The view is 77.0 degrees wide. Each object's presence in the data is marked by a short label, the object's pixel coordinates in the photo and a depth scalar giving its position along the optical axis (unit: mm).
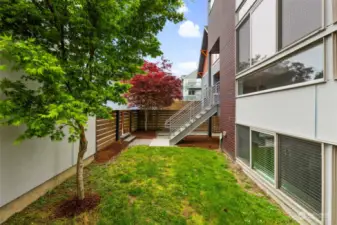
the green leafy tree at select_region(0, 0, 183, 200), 2691
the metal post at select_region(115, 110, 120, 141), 10589
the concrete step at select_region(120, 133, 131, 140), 11319
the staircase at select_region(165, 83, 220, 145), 10695
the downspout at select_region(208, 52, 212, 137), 13745
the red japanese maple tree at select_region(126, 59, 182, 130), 13938
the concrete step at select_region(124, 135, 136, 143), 10893
